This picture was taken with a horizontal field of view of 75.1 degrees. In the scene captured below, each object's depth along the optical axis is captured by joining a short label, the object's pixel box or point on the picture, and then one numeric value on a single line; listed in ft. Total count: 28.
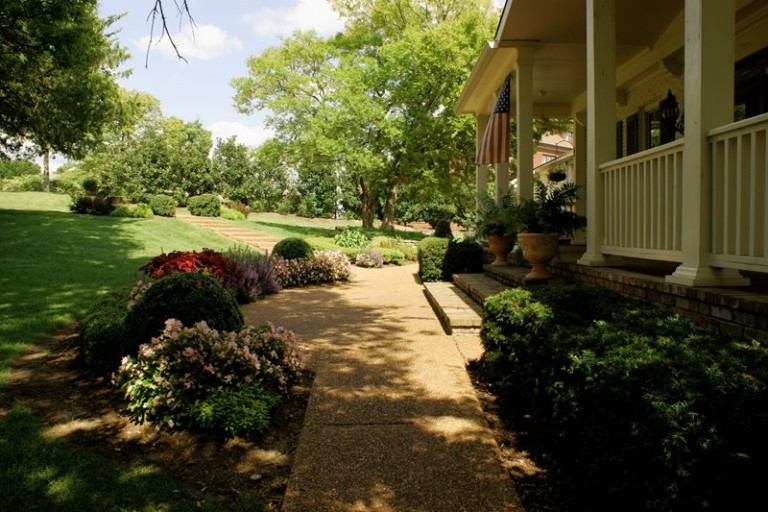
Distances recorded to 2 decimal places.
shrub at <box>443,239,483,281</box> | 32.53
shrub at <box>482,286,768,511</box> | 5.35
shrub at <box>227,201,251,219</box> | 89.12
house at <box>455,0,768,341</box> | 10.05
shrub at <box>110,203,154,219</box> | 62.50
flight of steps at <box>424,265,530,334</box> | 18.93
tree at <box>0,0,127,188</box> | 42.73
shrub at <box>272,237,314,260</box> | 37.22
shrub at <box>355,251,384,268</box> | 50.72
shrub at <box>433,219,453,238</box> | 68.74
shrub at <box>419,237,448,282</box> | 33.83
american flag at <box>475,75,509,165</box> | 27.61
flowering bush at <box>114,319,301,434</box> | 11.05
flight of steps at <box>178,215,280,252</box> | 56.70
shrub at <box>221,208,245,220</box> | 78.95
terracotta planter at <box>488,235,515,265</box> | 27.12
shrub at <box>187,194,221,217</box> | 77.61
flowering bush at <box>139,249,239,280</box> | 23.35
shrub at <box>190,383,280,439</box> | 10.48
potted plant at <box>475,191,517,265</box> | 26.25
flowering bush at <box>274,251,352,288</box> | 34.63
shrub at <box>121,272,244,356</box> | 13.17
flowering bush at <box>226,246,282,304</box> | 28.25
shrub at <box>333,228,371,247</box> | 60.29
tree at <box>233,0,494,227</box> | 67.97
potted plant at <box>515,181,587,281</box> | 18.52
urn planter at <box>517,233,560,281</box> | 18.54
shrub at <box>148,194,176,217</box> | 69.00
